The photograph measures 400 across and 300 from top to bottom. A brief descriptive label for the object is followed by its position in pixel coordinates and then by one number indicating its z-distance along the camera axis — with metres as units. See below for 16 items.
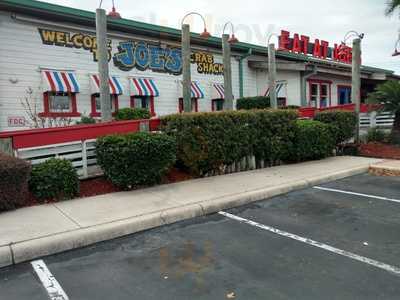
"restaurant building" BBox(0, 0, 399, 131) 11.27
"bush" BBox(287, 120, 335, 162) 10.38
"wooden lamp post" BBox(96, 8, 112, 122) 8.20
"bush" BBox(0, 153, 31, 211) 5.68
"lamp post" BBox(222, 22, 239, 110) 11.61
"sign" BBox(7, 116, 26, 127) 11.16
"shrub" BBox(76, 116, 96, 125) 11.93
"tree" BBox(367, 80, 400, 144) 12.73
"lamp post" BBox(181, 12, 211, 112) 10.09
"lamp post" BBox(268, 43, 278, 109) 13.60
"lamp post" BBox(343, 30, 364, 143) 12.98
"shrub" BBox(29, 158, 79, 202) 6.35
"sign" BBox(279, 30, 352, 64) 20.36
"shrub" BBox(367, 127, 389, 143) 13.59
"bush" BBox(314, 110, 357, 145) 11.53
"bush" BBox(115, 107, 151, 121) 12.46
